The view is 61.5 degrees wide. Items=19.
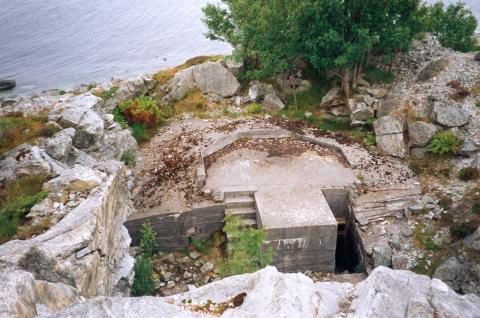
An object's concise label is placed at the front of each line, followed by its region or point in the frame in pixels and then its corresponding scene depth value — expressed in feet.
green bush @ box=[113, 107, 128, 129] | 66.59
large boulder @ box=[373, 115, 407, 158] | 60.70
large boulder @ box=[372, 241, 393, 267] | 48.39
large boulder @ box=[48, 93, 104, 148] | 51.93
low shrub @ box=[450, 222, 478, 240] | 47.03
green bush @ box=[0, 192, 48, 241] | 33.55
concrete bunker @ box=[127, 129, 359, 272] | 49.42
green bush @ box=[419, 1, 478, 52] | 108.88
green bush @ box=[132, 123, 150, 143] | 66.33
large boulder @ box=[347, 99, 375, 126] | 66.74
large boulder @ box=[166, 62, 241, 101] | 79.71
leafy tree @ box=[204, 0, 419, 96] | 61.26
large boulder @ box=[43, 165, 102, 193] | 37.42
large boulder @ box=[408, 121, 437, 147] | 59.21
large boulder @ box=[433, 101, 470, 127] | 59.16
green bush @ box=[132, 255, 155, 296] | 44.45
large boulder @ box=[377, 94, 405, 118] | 65.00
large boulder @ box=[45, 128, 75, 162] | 45.65
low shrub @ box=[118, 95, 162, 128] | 68.80
